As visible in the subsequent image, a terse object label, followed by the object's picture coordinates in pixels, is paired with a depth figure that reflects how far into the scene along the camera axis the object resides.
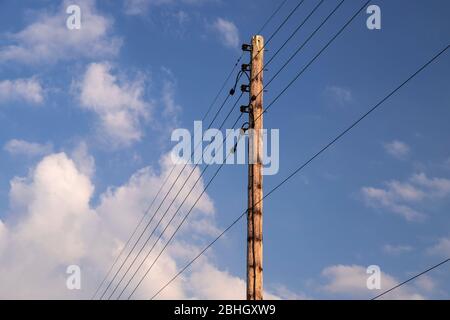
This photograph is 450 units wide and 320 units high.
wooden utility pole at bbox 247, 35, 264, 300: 12.56
